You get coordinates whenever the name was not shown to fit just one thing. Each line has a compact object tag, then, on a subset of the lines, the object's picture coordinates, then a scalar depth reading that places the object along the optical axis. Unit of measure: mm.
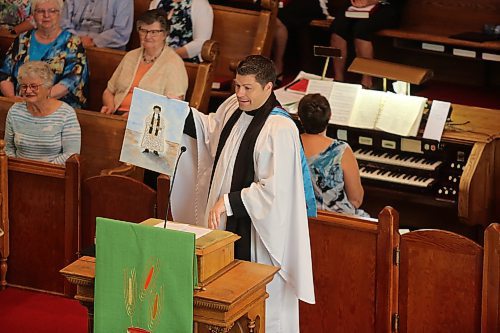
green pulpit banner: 8195
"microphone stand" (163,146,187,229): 9381
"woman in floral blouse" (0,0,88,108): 14384
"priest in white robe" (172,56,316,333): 9472
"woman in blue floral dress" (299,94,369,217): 11931
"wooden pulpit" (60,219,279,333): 8188
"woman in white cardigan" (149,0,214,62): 15481
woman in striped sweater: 12711
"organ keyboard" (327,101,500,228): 13324
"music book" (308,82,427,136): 13814
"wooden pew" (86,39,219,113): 14189
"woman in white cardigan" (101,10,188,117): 14009
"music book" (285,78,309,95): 14665
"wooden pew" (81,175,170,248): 12018
